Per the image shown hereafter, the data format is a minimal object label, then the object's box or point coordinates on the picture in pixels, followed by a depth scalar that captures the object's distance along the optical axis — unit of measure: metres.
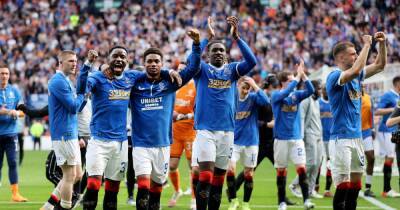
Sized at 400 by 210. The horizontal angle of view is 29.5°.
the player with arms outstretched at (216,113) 10.90
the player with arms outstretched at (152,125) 9.86
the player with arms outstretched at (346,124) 10.02
